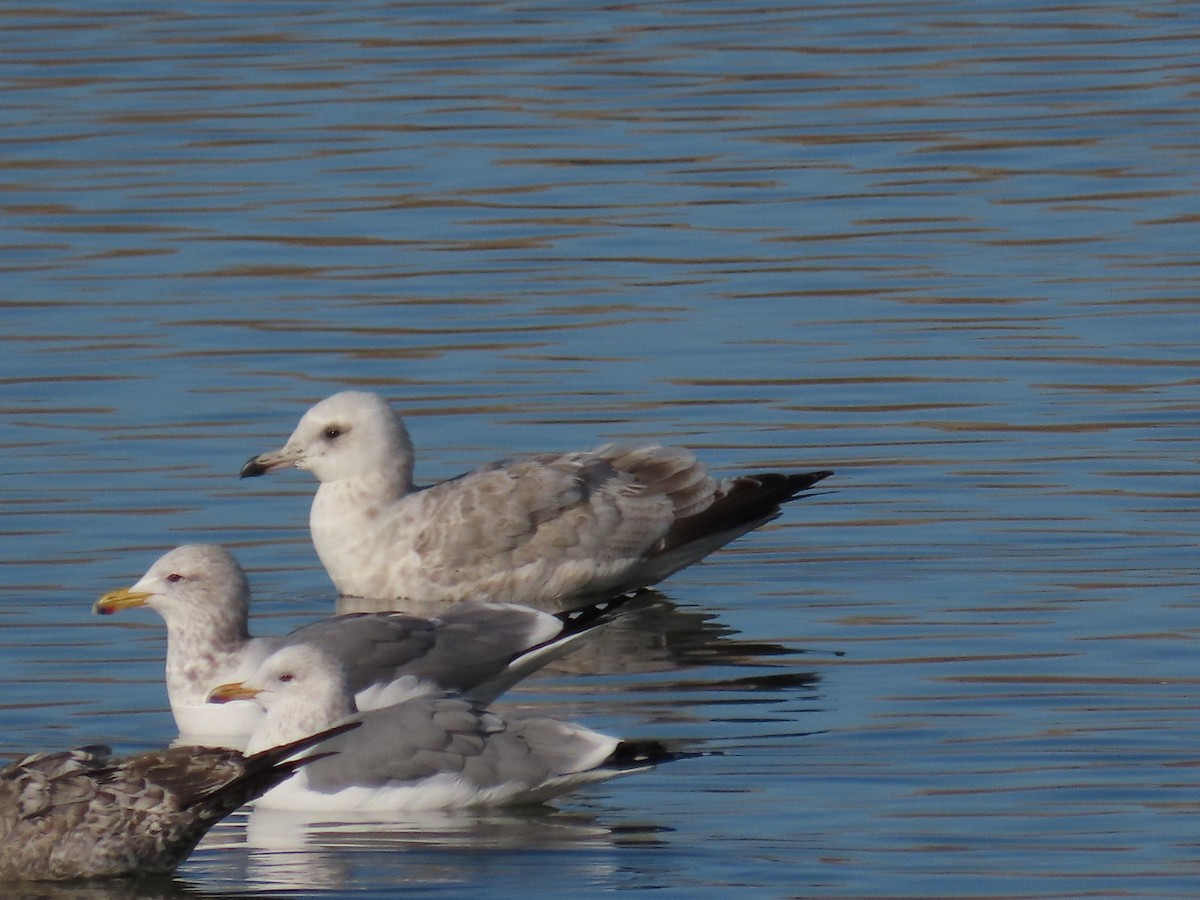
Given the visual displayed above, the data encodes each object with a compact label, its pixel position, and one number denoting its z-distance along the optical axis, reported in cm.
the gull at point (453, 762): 1911
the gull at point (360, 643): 2180
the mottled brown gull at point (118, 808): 1845
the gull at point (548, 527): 2637
